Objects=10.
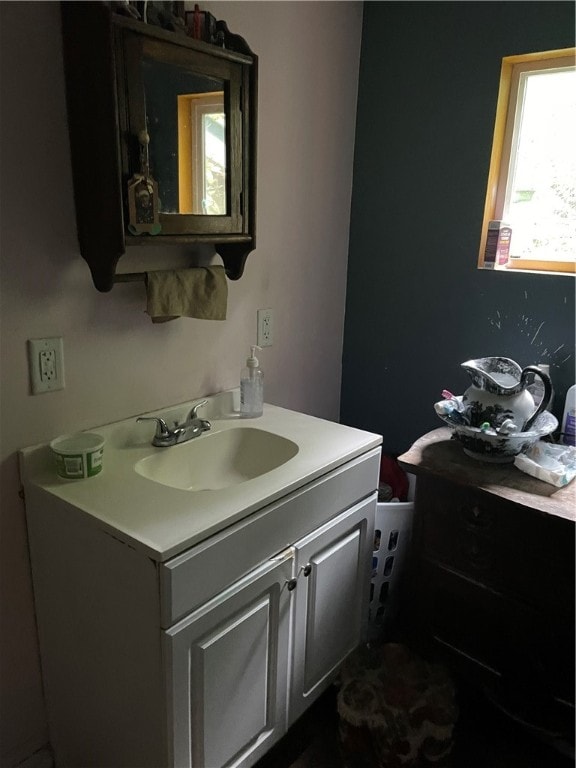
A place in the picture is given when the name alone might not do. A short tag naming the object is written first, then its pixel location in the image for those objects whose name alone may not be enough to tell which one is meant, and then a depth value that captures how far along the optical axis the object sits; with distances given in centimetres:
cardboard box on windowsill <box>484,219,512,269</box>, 181
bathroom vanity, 111
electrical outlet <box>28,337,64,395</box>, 129
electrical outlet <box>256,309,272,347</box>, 187
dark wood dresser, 145
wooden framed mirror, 117
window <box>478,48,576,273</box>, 174
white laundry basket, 181
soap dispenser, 173
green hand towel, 142
